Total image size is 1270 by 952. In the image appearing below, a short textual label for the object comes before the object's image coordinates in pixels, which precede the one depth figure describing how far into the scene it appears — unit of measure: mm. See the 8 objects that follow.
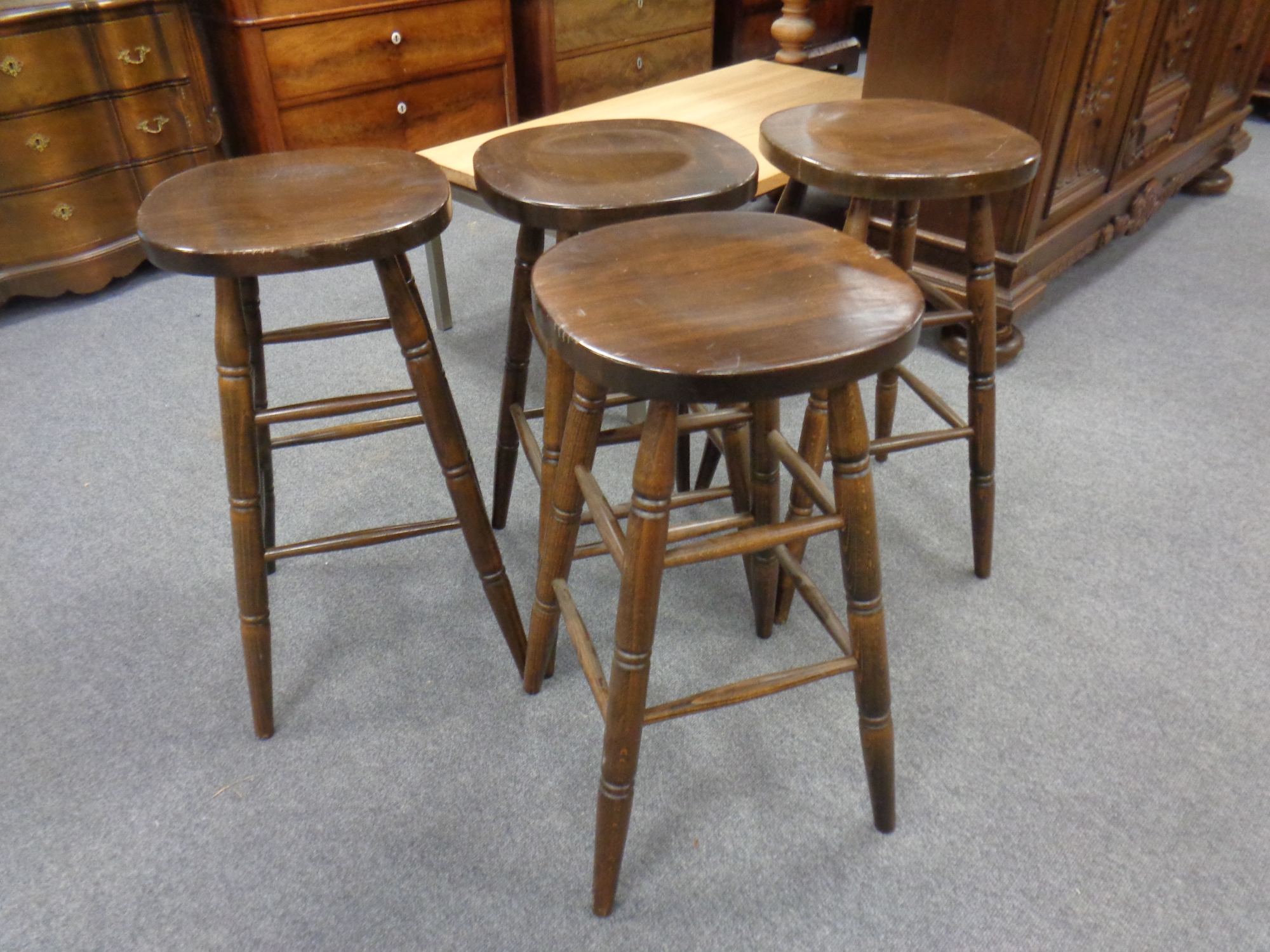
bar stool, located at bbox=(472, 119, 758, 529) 1063
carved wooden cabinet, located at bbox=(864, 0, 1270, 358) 1763
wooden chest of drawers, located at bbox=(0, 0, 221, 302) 2207
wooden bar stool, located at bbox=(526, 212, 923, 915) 760
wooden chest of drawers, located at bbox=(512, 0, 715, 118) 3326
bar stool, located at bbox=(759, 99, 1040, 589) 1135
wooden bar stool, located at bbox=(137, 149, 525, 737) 951
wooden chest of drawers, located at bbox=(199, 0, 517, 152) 2678
